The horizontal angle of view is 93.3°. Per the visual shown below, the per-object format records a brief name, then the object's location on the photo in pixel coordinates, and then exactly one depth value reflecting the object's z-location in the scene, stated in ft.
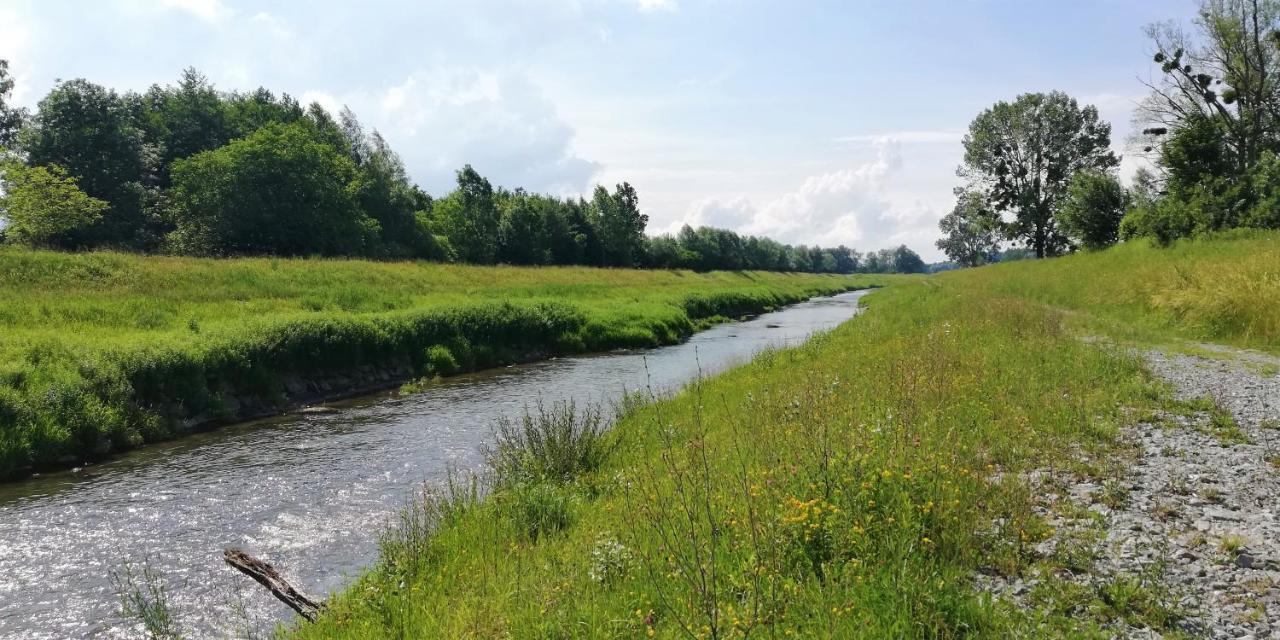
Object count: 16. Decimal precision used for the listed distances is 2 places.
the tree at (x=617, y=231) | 325.21
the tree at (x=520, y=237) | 273.13
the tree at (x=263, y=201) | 165.37
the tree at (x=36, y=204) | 135.44
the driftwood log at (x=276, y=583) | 20.17
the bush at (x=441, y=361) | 76.28
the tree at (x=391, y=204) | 228.43
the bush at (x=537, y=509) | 24.49
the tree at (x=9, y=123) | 204.13
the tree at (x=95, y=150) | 175.52
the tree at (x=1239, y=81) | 122.11
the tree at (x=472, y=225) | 255.70
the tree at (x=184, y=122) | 228.22
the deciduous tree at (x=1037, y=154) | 207.31
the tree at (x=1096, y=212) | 147.02
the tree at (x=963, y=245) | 471.95
